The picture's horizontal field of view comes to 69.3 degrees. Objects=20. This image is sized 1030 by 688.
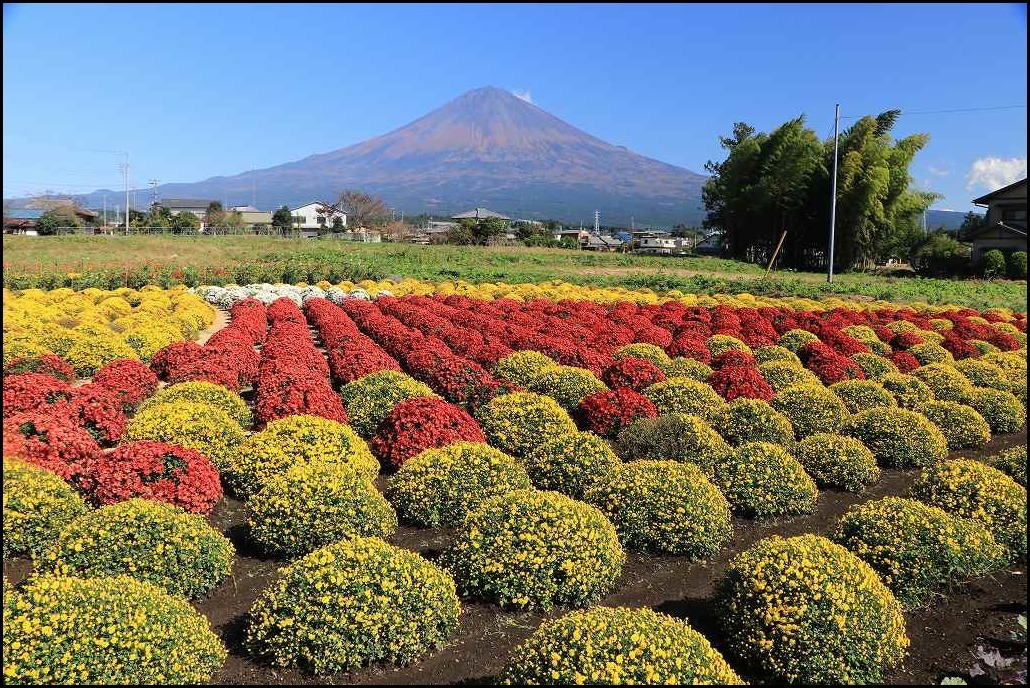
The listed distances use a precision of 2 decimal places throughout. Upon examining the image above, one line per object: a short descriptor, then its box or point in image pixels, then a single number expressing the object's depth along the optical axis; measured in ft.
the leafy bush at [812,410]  31.58
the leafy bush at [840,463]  26.30
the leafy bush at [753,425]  29.07
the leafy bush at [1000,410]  34.91
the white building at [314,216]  381.81
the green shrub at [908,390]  34.40
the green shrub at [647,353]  40.34
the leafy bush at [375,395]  30.35
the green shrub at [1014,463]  26.14
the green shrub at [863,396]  34.76
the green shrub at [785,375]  38.34
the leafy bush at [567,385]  34.37
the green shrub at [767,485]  23.61
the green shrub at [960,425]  31.76
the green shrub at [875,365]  42.22
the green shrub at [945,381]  36.88
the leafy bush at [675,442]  26.05
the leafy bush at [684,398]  31.94
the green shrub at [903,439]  28.96
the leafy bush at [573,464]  24.02
